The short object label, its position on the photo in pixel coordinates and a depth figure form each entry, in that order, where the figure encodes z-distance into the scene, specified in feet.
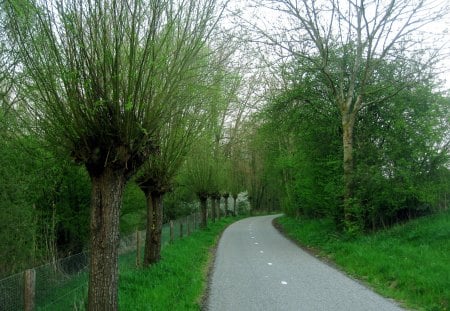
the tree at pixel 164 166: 36.12
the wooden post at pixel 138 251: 41.60
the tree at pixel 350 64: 52.34
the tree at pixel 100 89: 18.19
